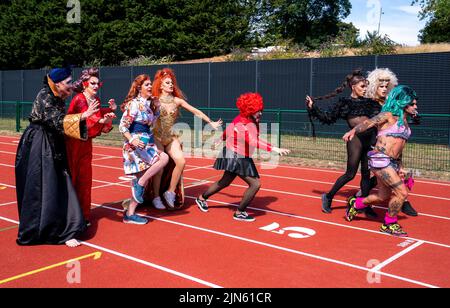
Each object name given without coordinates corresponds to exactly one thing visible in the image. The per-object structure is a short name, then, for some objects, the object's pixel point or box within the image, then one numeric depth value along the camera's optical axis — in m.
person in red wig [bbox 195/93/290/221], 6.48
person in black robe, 5.31
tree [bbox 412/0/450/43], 44.59
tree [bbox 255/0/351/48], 50.22
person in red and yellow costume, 5.90
